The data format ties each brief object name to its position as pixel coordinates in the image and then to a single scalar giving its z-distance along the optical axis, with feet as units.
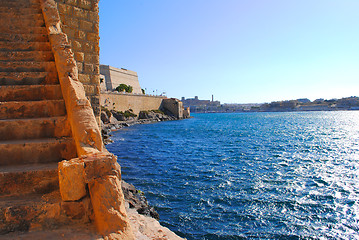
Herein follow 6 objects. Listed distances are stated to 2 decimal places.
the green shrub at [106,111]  132.71
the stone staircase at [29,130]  7.43
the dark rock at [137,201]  23.20
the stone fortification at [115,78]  192.24
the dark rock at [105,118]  128.07
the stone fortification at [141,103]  155.84
